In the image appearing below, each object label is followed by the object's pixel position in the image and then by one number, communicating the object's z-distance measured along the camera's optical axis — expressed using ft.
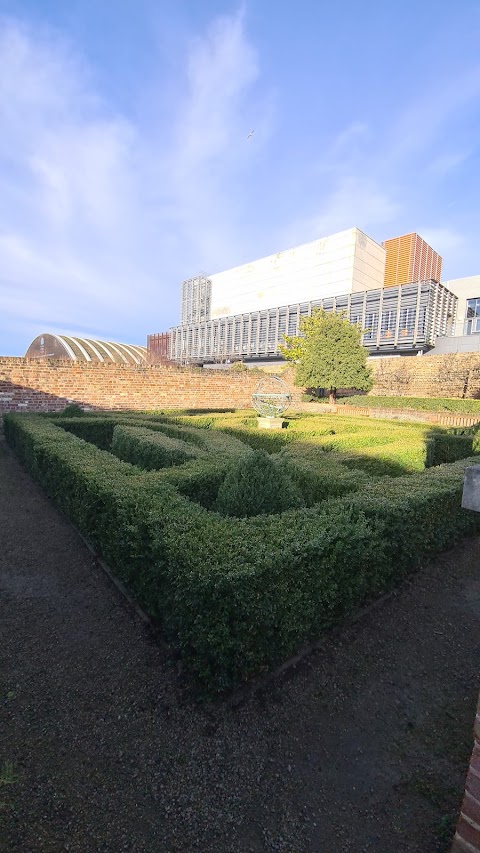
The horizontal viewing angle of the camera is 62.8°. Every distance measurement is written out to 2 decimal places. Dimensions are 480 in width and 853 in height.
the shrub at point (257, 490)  11.89
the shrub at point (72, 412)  36.74
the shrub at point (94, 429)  31.19
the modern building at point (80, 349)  129.18
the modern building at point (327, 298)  96.02
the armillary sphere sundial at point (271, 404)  31.50
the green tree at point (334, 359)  57.93
